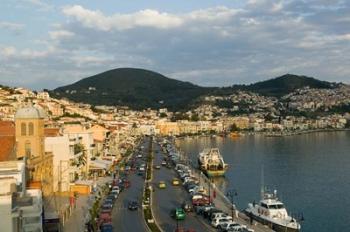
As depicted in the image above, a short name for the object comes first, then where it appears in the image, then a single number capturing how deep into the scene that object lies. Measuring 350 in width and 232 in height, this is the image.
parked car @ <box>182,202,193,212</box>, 35.72
